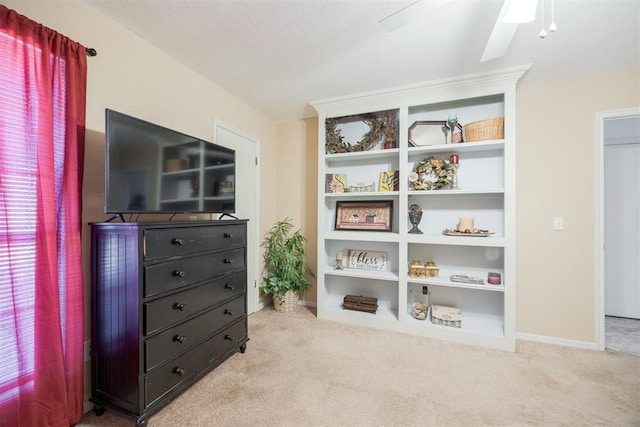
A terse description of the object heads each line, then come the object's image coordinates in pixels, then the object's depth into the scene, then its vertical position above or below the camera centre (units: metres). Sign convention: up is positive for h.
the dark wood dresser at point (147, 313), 1.39 -0.58
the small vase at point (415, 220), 2.67 -0.07
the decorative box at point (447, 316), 2.48 -1.00
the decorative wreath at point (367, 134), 2.78 +0.89
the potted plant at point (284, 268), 3.10 -0.68
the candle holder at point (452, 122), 2.54 +0.89
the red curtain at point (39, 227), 1.19 -0.06
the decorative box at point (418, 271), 2.64 -0.60
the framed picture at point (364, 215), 2.90 -0.02
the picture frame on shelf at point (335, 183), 3.05 +0.36
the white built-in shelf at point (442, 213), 2.32 +0.00
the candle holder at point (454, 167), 2.57 +0.46
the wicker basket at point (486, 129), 2.36 +0.77
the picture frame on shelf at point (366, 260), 2.96 -0.54
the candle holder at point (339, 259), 3.10 -0.55
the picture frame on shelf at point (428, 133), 2.65 +0.83
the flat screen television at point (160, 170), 1.42 +0.29
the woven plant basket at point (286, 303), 3.14 -1.10
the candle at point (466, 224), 2.52 -0.11
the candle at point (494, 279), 2.42 -0.62
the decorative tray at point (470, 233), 2.42 -0.19
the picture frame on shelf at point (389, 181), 2.81 +0.35
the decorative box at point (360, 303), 2.83 -1.01
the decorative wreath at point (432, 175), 2.58 +0.39
